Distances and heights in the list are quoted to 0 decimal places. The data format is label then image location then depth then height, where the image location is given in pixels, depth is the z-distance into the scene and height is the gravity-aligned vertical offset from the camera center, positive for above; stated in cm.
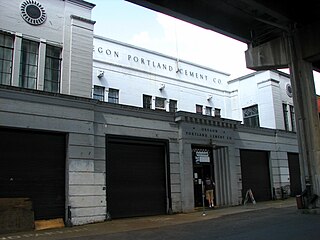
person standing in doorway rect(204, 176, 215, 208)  2250 +4
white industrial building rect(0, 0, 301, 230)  1609 +300
